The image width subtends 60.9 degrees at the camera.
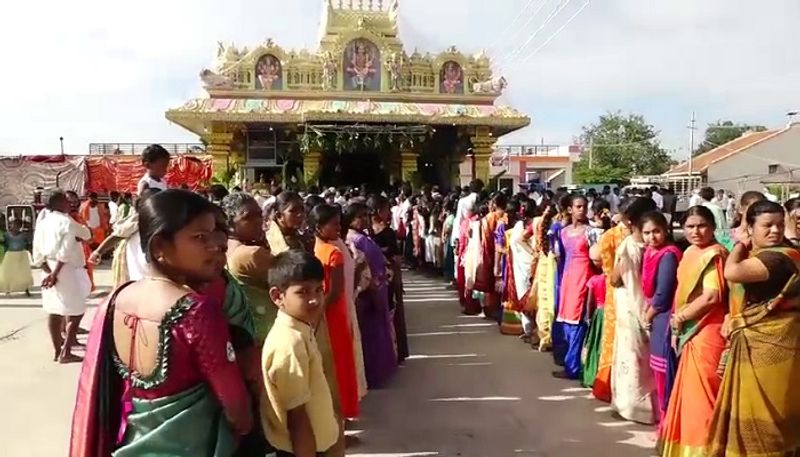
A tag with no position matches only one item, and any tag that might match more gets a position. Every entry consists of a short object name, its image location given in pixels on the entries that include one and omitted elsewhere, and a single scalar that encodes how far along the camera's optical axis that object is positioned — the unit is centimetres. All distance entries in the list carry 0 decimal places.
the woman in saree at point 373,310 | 462
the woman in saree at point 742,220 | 338
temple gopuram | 1462
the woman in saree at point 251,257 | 292
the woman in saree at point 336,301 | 355
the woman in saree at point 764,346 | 285
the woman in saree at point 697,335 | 316
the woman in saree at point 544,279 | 556
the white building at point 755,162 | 3167
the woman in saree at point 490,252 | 712
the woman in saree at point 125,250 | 382
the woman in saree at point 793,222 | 373
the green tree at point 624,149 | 4469
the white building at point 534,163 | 3391
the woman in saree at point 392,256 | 571
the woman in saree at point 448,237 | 962
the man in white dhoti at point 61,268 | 566
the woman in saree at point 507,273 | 653
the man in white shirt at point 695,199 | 1284
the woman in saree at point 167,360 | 156
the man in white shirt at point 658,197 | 1405
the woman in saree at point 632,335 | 400
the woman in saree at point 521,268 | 614
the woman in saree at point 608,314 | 431
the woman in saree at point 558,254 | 524
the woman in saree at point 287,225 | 357
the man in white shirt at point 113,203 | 1176
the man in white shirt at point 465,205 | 834
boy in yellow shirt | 217
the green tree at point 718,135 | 5655
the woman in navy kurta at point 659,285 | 358
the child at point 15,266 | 918
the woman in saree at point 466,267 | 752
